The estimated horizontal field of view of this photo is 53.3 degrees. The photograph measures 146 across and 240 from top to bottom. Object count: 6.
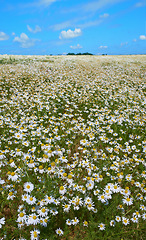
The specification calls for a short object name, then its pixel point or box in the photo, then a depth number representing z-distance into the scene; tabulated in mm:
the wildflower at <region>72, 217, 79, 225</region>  2641
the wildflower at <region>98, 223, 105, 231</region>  2627
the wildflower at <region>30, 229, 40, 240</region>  2314
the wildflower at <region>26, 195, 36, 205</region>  2469
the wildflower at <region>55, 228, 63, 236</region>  2555
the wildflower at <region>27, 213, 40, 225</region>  2301
